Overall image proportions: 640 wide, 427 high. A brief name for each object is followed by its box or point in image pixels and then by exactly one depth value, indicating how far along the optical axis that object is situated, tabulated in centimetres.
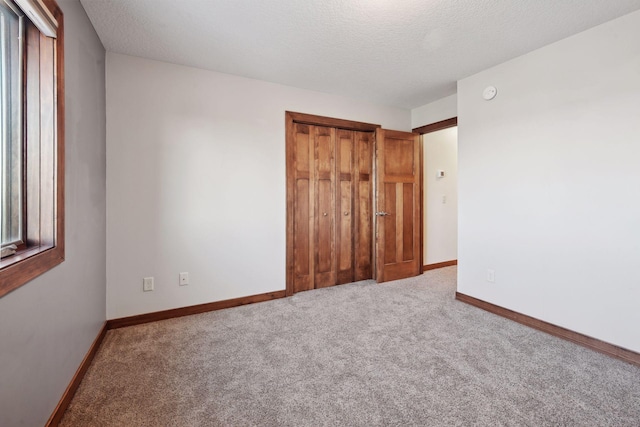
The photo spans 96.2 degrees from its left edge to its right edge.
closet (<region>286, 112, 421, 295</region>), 342
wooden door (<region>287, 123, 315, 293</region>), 339
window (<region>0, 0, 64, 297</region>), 125
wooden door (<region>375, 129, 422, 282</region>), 376
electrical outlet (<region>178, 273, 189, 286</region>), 274
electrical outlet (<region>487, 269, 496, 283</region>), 285
